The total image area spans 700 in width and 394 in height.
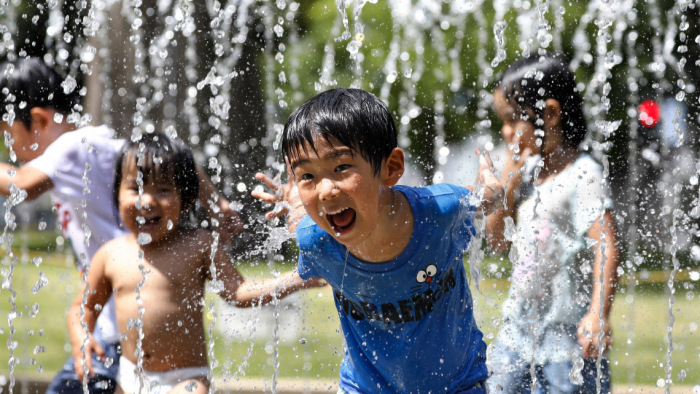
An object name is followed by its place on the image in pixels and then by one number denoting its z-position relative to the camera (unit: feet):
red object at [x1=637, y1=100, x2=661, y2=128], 31.50
